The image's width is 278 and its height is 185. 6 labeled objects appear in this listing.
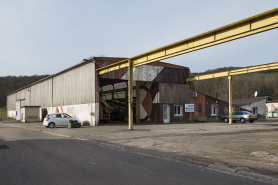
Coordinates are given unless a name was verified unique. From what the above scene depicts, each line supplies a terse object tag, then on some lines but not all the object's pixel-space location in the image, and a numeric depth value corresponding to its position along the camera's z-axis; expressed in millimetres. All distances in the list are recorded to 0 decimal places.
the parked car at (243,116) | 29609
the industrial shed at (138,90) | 26438
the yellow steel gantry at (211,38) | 11664
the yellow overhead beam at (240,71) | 22122
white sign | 31494
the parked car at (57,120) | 24328
